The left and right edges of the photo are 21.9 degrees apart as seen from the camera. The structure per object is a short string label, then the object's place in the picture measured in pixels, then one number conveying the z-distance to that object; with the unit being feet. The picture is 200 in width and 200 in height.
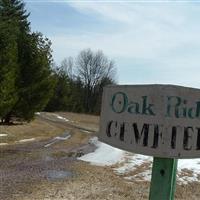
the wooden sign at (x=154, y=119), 11.03
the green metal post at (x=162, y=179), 11.39
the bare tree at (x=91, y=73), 329.11
